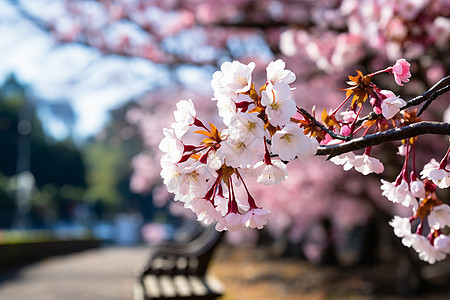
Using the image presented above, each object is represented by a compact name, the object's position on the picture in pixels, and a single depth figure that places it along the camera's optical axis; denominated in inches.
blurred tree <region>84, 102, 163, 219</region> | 1499.8
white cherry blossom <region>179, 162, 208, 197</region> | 23.6
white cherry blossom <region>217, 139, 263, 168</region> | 23.0
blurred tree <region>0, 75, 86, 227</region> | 1232.8
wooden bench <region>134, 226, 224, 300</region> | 127.8
